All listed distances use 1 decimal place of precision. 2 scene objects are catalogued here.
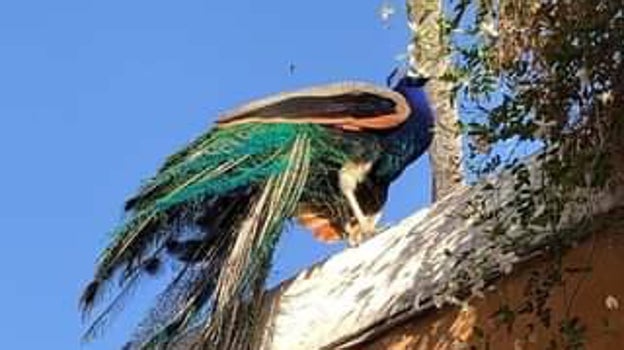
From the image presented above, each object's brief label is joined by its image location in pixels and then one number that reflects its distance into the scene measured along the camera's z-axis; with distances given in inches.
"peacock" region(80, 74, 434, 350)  502.1
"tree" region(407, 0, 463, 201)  389.7
